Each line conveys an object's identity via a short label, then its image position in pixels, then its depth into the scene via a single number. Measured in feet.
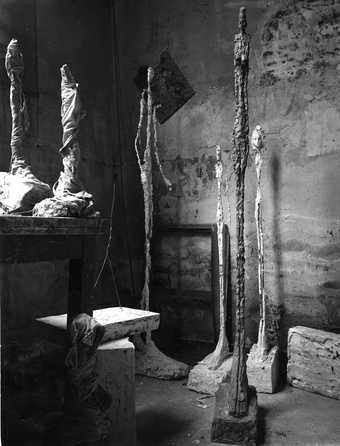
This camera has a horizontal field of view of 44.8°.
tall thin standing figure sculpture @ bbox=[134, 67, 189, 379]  12.51
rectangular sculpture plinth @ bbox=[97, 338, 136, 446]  8.04
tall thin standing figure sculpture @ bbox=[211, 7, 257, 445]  8.61
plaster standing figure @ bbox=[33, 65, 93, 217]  7.10
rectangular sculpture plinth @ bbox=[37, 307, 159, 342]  7.81
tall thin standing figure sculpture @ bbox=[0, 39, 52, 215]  6.65
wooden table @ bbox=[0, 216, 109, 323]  6.07
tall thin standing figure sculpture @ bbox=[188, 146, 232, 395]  11.46
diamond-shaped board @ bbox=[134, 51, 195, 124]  14.87
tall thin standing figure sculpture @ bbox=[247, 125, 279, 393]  11.38
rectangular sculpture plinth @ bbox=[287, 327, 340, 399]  10.76
